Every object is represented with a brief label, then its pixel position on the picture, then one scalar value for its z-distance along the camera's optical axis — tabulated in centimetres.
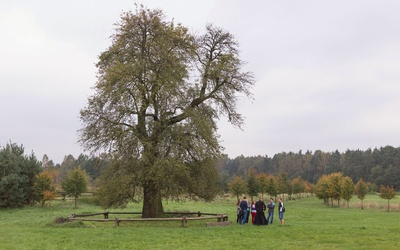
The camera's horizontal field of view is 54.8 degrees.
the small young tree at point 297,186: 8955
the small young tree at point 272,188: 7256
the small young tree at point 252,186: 7106
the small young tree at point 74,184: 5412
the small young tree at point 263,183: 7338
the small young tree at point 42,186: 5141
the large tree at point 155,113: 2669
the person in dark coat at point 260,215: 2556
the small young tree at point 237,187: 6900
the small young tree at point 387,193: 5499
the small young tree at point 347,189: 5850
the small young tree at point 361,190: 5924
